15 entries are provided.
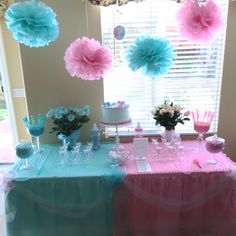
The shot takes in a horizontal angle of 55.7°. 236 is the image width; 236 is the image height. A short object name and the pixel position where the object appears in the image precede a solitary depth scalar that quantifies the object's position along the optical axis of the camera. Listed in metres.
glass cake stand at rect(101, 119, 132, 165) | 1.67
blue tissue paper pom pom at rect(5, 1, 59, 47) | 1.45
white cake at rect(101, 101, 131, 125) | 1.76
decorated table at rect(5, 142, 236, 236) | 1.55
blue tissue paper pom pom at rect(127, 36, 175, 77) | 1.63
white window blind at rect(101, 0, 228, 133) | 1.90
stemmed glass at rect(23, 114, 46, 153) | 1.83
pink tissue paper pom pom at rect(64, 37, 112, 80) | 1.62
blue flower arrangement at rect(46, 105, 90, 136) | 1.83
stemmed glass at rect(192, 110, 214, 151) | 1.82
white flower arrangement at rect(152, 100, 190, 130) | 1.85
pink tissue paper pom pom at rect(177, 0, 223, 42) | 1.56
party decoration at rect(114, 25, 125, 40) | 1.84
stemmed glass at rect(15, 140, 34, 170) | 1.64
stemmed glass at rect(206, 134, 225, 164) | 1.63
